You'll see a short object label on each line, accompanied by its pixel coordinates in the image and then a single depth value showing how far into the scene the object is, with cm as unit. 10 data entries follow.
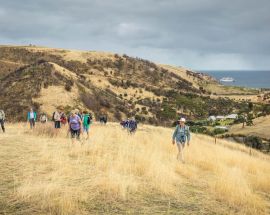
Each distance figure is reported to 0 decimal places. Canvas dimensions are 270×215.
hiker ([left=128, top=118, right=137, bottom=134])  2945
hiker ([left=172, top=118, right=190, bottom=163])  1784
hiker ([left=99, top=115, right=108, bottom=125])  3959
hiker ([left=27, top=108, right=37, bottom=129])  3002
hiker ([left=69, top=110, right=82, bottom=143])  2058
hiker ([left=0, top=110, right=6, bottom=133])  2755
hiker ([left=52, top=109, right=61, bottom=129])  2788
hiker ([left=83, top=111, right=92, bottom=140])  2427
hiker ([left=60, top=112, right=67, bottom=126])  3029
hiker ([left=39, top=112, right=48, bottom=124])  3285
